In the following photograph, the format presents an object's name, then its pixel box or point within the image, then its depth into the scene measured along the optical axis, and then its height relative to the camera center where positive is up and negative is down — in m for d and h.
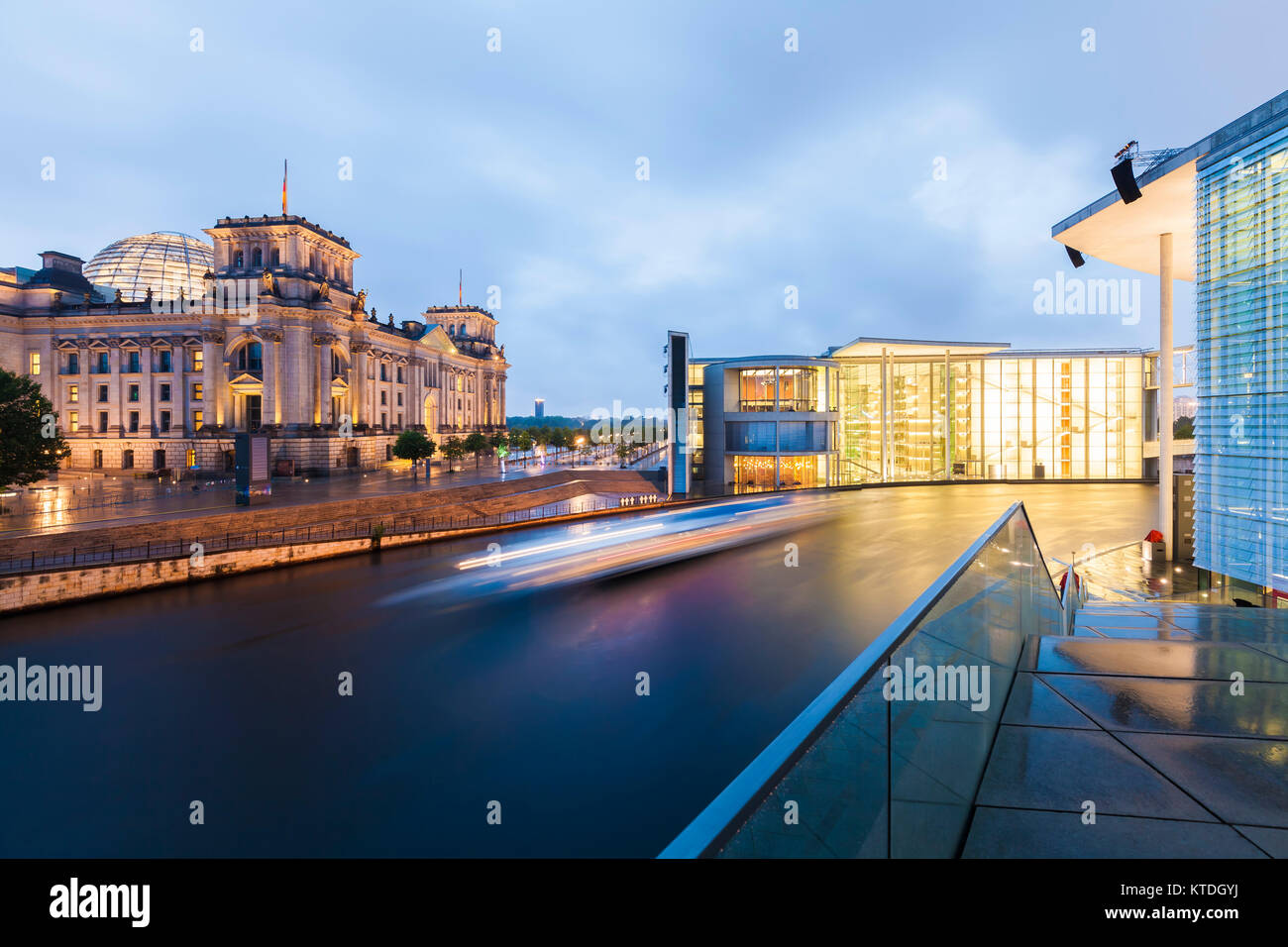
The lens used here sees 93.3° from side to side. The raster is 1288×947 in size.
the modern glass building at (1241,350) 16.00 +3.02
